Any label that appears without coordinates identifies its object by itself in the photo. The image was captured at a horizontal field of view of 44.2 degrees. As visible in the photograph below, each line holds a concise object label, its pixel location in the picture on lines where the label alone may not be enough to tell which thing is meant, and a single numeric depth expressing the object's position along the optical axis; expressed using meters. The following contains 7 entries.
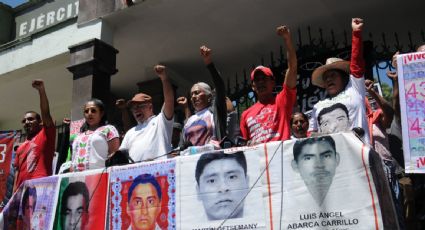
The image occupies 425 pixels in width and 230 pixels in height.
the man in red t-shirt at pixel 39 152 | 5.23
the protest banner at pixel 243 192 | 3.23
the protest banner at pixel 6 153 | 7.44
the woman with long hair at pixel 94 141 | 4.73
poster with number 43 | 3.81
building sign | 8.29
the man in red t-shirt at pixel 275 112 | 4.15
